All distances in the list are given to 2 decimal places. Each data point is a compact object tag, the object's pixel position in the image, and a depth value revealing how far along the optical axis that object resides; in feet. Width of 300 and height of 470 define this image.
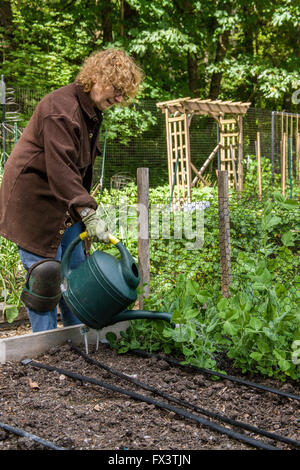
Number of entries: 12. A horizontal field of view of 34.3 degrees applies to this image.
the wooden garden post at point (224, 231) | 10.00
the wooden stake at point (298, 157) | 34.02
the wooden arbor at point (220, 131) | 28.89
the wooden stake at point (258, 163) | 30.12
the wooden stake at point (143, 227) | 9.87
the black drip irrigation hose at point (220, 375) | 5.73
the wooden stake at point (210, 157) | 32.28
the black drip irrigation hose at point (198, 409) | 4.68
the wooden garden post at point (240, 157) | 32.94
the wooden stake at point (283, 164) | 31.17
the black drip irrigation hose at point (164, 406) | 4.55
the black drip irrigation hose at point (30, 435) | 4.37
